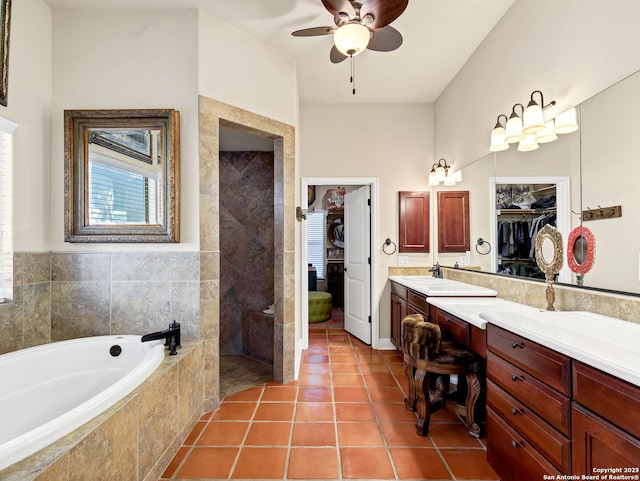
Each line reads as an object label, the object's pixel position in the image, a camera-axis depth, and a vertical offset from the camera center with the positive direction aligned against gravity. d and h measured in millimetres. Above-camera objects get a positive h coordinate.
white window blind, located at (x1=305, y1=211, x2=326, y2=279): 6434 -24
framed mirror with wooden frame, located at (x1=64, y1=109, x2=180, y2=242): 2240 +487
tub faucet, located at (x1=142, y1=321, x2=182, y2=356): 1985 -631
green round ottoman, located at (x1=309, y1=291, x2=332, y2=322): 4953 -1109
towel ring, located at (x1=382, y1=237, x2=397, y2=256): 3758 -69
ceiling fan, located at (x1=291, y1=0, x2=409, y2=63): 1782 +1359
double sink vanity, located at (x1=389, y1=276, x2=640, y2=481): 920 -575
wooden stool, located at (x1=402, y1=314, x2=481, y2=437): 1925 -803
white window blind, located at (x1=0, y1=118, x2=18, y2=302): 1962 +198
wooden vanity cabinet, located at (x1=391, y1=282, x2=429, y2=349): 2745 -663
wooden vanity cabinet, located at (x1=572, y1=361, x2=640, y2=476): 878 -579
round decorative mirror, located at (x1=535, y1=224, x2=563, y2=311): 1775 -92
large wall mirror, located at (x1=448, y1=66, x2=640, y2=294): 1415 +325
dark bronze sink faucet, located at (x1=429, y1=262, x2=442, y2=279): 3451 -365
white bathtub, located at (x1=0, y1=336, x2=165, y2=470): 1501 -791
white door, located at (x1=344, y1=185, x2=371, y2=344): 3898 -327
